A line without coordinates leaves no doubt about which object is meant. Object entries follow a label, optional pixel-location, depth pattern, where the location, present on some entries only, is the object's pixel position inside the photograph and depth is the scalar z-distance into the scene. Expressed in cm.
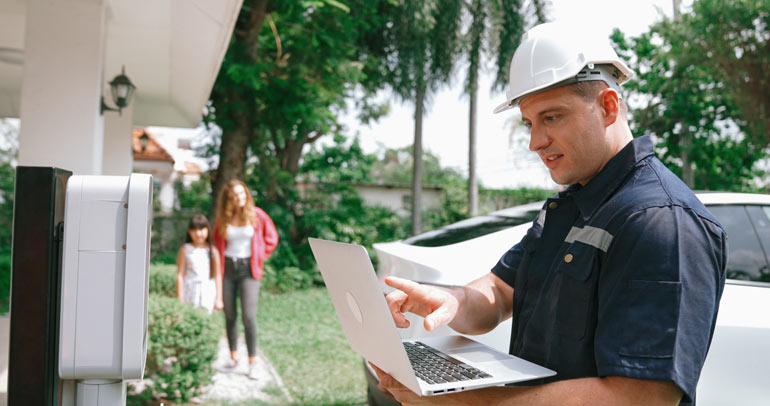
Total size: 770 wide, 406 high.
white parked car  260
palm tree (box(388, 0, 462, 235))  1348
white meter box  133
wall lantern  606
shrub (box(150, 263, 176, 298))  612
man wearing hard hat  117
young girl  538
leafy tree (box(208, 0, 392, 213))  1132
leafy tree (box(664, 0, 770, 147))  1200
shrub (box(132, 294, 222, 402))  405
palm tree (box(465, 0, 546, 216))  1412
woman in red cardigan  538
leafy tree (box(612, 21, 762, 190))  1581
